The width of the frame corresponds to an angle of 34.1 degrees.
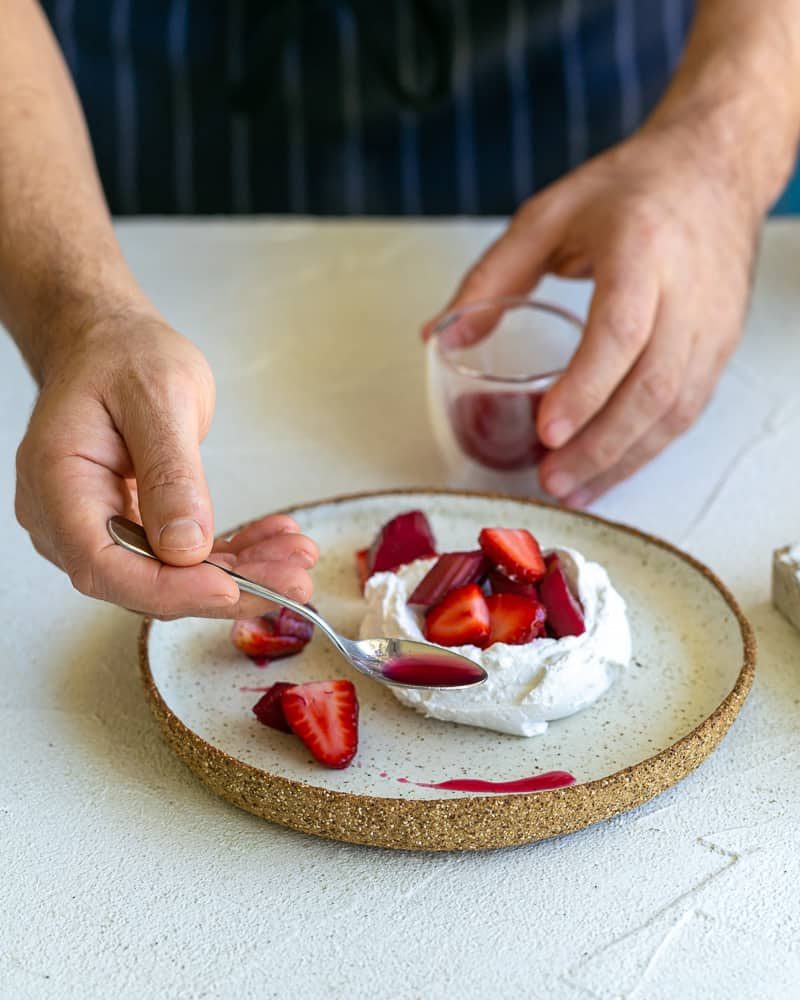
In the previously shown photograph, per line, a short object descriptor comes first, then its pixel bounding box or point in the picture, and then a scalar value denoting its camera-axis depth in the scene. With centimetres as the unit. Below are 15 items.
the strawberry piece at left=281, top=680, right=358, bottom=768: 95
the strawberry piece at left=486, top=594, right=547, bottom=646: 101
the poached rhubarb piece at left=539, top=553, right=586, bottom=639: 102
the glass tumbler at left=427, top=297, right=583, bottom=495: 132
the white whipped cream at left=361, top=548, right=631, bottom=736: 98
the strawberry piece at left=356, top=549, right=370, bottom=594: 118
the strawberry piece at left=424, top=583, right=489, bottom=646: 101
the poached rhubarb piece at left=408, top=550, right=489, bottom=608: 106
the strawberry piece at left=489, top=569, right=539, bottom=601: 105
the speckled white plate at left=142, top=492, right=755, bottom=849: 90
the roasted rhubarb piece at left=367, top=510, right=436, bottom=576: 117
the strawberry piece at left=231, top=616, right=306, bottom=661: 107
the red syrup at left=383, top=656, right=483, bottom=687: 99
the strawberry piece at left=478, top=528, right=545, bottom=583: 106
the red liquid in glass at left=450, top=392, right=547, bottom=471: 132
